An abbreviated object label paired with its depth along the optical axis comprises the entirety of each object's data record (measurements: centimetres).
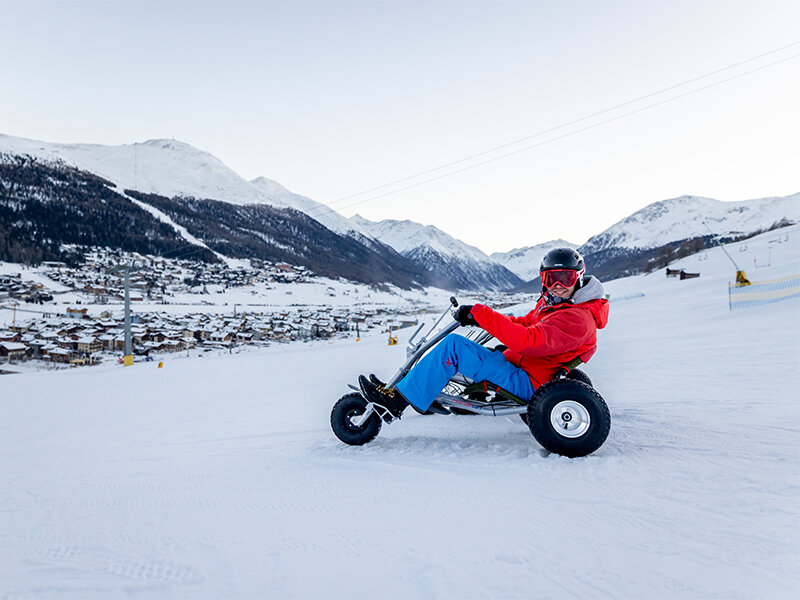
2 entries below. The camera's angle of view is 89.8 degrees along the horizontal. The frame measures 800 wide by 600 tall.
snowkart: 235
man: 255
